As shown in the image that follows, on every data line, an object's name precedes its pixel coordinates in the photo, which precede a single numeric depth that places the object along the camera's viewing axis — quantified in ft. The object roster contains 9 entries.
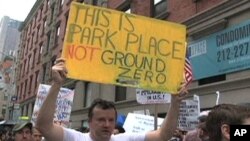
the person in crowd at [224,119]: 7.66
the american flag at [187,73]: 14.09
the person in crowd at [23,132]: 18.22
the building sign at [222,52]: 32.40
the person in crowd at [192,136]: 15.67
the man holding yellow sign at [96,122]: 10.73
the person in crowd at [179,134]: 22.22
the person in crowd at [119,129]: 20.49
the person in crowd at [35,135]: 18.96
